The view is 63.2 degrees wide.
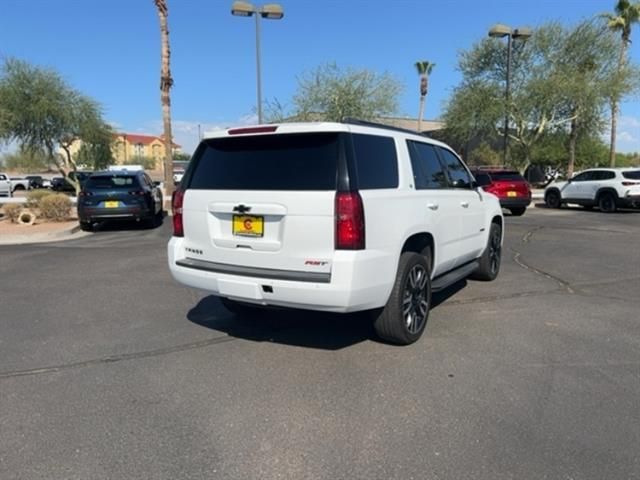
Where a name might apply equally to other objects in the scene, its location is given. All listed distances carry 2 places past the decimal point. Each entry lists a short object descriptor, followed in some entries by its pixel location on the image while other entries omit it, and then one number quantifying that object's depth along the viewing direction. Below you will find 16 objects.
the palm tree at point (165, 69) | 21.19
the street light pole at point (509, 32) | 20.59
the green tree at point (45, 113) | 27.36
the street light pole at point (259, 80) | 18.48
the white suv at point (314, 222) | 3.96
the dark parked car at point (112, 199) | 13.37
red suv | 18.19
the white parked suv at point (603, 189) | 18.36
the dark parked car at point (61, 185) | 34.50
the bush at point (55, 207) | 15.35
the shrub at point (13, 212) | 15.20
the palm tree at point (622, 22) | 31.17
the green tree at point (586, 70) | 28.35
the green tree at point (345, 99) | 28.67
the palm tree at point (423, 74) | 48.03
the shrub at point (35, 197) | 15.74
